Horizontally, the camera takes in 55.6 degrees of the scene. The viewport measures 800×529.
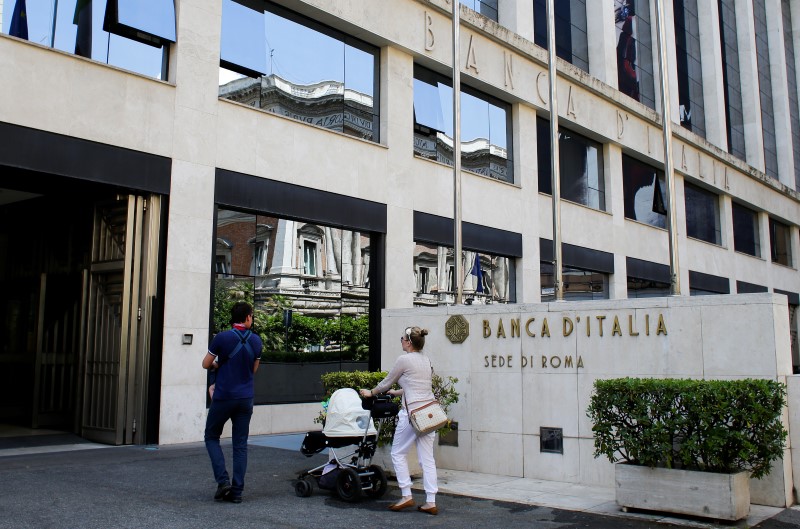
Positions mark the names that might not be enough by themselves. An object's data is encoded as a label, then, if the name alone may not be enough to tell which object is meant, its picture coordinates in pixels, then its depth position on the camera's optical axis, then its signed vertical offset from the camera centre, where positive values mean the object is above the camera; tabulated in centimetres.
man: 764 -45
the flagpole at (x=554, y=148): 1130 +322
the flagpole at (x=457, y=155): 1154 +315
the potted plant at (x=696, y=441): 708 -83
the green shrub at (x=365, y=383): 995 -41
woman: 774 -43
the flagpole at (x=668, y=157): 959 +272
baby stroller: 811 -94
